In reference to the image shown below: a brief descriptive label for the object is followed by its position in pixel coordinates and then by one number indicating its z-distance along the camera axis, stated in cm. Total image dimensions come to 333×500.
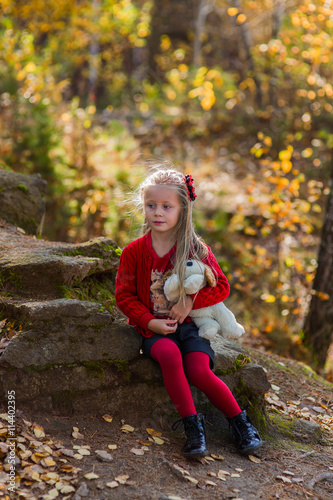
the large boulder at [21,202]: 466
